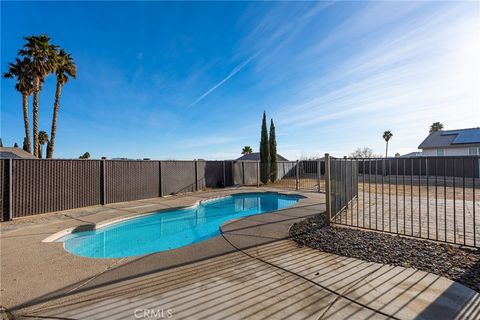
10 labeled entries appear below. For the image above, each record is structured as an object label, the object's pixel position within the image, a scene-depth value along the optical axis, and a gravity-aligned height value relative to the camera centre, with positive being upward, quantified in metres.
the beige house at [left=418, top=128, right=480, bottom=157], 16.84 +1.58
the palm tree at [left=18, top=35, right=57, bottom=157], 11.82 +6.18
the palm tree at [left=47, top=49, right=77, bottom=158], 13.44 +5.54
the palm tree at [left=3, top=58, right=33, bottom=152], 13.27 +5.69
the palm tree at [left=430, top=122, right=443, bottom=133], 35.59 +5.96
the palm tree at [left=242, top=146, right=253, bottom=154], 40.11 +2.91
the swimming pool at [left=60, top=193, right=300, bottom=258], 4.94 -1.87
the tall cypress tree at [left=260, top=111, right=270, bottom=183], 16.17 +1.26
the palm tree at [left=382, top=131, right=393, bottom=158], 35.72 +4.50
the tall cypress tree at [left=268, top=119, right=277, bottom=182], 16.58 +0.89
